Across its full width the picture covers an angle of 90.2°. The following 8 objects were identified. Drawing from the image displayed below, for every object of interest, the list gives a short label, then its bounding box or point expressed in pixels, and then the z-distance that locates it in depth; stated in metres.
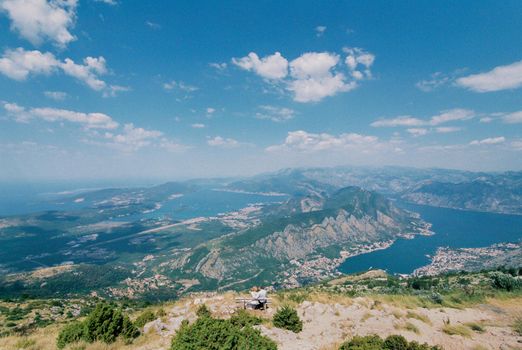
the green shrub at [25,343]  12.31
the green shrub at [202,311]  17.58
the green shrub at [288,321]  15.61
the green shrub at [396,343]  11.30
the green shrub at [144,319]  16.70
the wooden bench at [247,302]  18.93
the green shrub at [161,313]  18.12
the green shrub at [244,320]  15.23
